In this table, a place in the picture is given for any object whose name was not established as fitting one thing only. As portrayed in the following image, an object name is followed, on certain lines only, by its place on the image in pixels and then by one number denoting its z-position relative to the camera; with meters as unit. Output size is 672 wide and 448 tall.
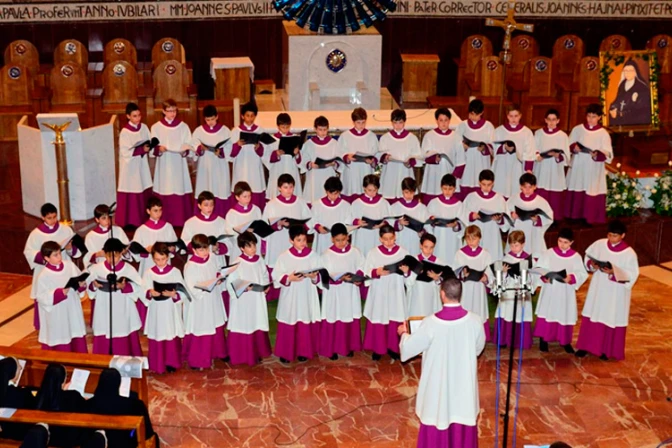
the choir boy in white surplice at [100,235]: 10.25
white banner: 16.69
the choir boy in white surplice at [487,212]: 11.16
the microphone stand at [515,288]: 7.47
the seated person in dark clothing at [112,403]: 7.69
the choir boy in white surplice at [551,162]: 12.30
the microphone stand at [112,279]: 9.23
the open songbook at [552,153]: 12.18
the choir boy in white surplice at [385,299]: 10.21
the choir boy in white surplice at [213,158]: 12.05
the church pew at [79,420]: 7.31
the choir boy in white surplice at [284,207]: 10.88
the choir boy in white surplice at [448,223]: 11.08
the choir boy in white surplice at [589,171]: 12.27
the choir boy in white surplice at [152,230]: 10.53
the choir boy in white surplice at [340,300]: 10.20
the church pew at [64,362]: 8.09
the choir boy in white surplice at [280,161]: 11.98
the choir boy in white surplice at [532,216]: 11.22
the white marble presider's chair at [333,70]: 13.56
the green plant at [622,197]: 12.87
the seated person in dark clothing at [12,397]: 7.73
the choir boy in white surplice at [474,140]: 12.40
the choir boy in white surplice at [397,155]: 12.09
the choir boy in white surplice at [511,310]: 10.24
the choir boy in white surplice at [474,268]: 10.33
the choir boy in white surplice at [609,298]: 10.12
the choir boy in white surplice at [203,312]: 9.94
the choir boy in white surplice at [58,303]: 9.78
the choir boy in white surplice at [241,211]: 10.74
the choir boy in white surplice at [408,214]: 10.98
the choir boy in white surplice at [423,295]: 10.28
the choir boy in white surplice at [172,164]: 12.03
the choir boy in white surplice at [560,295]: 10.23
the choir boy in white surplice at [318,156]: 12.12
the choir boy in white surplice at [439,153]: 12.23
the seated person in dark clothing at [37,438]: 7.00
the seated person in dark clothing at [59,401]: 7.73
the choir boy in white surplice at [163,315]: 9.77
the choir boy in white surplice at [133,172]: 11.87
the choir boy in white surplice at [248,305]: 10.00
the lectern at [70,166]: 12.11
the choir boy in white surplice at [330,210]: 11.01
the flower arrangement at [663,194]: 12.98
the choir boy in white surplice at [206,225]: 10.59
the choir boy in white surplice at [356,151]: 12.16
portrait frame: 14.56
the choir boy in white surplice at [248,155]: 12.02
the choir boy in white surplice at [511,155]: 12.30
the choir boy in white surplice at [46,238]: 10.41
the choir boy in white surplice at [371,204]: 11.08
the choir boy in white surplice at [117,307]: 9.85
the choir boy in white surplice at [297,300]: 10.01
